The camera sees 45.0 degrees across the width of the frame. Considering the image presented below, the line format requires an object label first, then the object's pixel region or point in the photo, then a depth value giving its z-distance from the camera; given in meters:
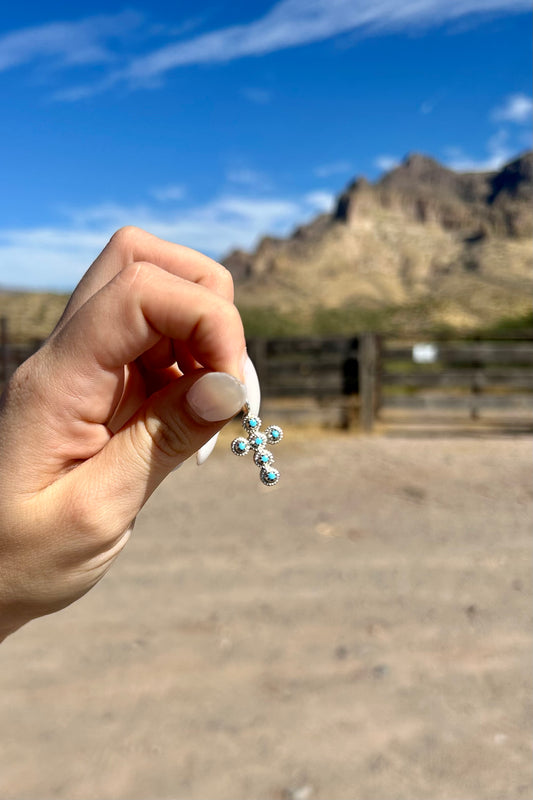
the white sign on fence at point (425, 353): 9.63
